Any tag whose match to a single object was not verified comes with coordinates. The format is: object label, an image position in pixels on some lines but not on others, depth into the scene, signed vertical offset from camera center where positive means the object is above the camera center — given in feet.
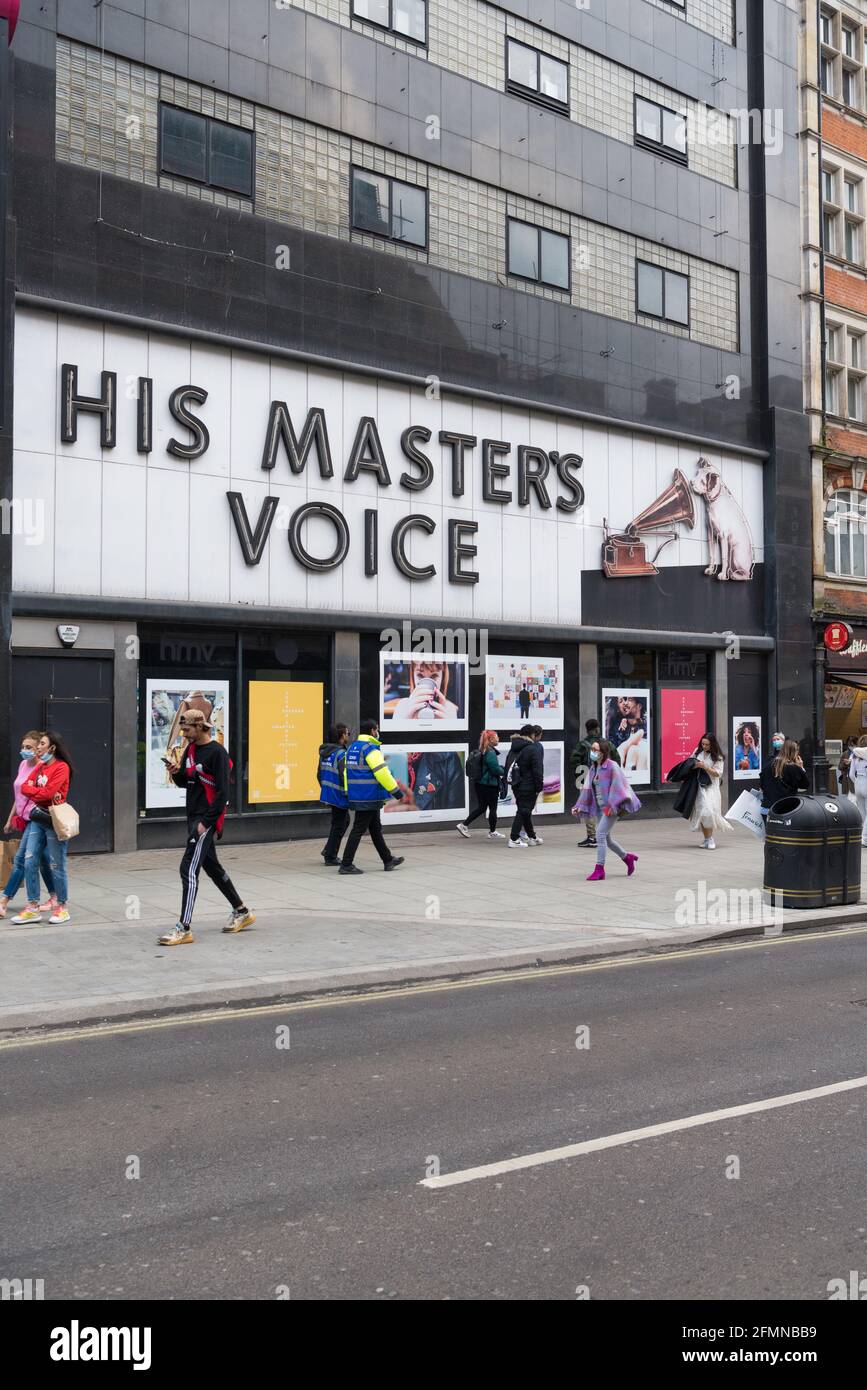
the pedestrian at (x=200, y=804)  34.30 -2.66
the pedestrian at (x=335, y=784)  50.21 -3.09
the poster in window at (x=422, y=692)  64.03 +0.99
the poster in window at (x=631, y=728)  74.54 -1.06
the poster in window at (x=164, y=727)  55.26 -0.77
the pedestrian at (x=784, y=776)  52.06 -2.82
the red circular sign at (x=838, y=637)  84.99 +5.25
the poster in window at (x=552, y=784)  70.64 -4.29
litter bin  42.80 -5.00
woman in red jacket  37.11 -2.92
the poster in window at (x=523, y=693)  68.54 +1.04
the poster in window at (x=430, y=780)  64.23 -3.75
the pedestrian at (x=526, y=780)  60.13 -3.47
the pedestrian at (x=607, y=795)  46.73 -3.25
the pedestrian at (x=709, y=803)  59.21 -4.64
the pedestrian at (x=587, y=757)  60.80 -2.43
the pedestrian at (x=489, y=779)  61.82 -3.52
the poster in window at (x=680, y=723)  77.77 -0.78
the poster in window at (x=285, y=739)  59.11 -1.43
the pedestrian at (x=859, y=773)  60.49 -3.13
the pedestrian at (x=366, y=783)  47.67 -2.87
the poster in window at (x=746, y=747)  82.07 -2.43
